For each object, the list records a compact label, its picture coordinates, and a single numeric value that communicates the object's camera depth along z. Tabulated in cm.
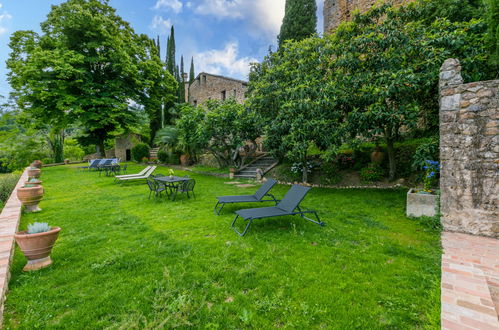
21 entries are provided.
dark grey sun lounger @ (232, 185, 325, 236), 433
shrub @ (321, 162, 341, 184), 886
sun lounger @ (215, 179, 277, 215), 567
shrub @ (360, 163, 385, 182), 802
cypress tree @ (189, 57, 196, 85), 3182
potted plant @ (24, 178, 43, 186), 639
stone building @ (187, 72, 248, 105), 1964
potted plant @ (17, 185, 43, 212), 551
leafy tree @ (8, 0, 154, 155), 1411
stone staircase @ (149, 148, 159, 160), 2293
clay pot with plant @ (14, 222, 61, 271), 299
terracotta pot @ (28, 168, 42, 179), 974
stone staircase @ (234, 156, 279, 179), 1186
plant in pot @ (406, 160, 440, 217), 473
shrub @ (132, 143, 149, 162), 2128
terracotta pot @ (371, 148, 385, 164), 854
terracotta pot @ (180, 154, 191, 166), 1798
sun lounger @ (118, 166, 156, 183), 977
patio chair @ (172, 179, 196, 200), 705
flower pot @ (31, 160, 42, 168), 1451
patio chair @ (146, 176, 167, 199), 694
